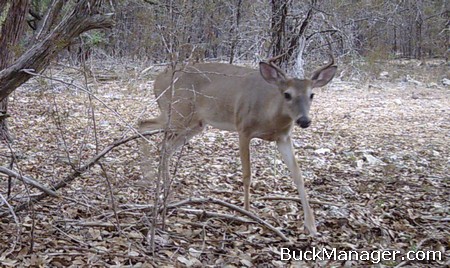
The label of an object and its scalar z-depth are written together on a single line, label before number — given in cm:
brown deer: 485
